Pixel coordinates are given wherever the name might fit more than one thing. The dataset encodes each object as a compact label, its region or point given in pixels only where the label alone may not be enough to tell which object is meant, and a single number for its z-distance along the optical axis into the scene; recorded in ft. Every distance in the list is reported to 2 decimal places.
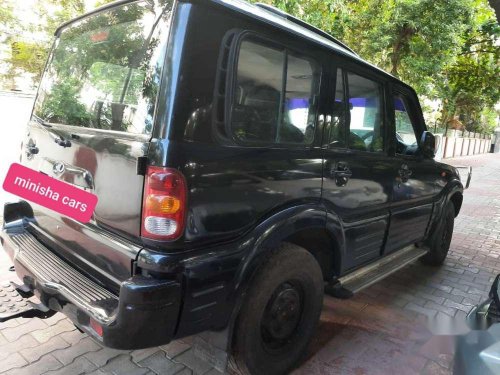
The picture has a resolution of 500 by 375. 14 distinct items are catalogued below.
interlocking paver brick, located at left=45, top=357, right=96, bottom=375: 7.85
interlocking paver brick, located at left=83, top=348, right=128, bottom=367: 8.24
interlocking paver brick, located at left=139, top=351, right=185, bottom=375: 8.15
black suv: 5.90
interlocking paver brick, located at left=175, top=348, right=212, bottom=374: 8.26
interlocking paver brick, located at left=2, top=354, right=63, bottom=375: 7.80
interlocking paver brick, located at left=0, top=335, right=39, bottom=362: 8.37
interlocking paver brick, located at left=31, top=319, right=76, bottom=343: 9.03
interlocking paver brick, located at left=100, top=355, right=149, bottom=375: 8.00
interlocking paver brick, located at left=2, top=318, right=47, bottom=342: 8.98
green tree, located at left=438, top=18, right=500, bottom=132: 31.71
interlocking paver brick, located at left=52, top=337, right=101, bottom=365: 8.29
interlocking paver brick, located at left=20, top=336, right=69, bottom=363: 8.30
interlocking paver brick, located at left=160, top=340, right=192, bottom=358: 8.71
